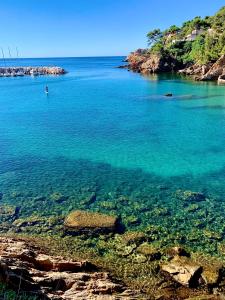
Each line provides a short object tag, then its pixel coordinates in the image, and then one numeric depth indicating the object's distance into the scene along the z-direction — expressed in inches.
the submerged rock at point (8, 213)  710.5
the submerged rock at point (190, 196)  769.6
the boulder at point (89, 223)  646.5
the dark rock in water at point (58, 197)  783.7
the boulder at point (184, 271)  489.7
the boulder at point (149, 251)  560.2
